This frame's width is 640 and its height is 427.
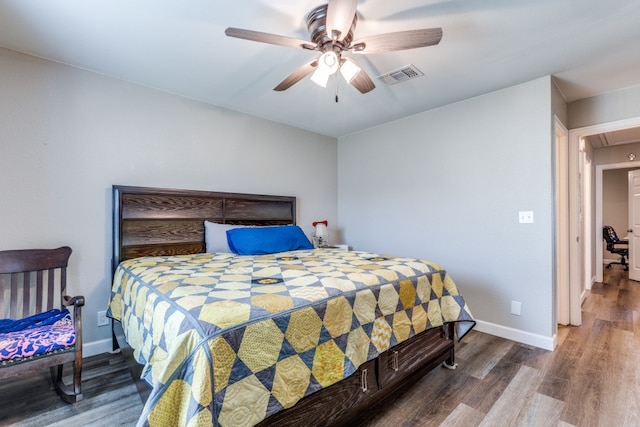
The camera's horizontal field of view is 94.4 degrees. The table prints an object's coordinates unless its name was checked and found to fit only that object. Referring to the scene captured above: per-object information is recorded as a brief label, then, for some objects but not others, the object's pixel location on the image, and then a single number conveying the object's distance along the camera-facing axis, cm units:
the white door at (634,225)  496
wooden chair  180
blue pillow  286
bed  106
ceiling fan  153
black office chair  596
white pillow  299
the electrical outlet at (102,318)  251
